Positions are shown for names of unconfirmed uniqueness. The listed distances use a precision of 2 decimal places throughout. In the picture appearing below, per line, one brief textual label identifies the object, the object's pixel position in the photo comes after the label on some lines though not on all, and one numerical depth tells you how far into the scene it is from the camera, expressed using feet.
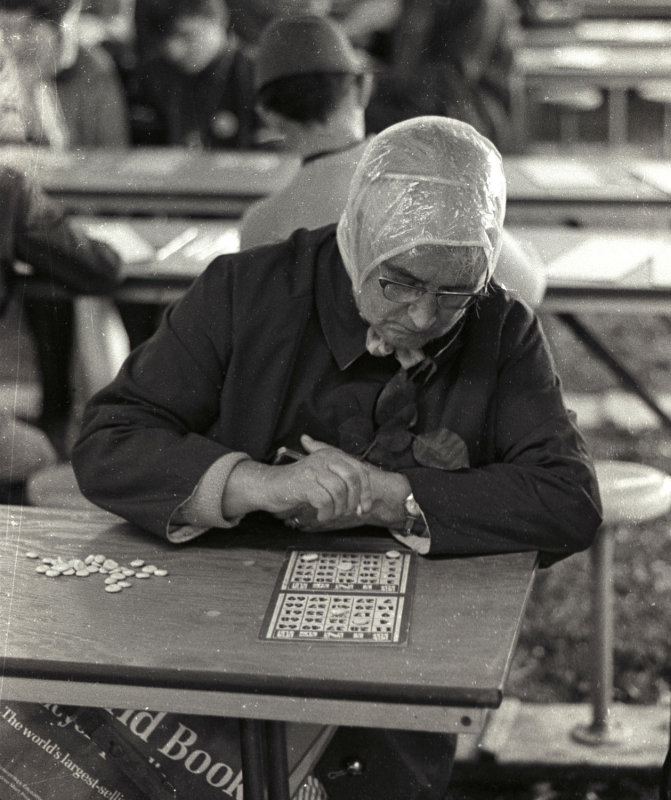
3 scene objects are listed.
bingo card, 9.78
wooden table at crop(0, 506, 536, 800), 8.92
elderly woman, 11.05
